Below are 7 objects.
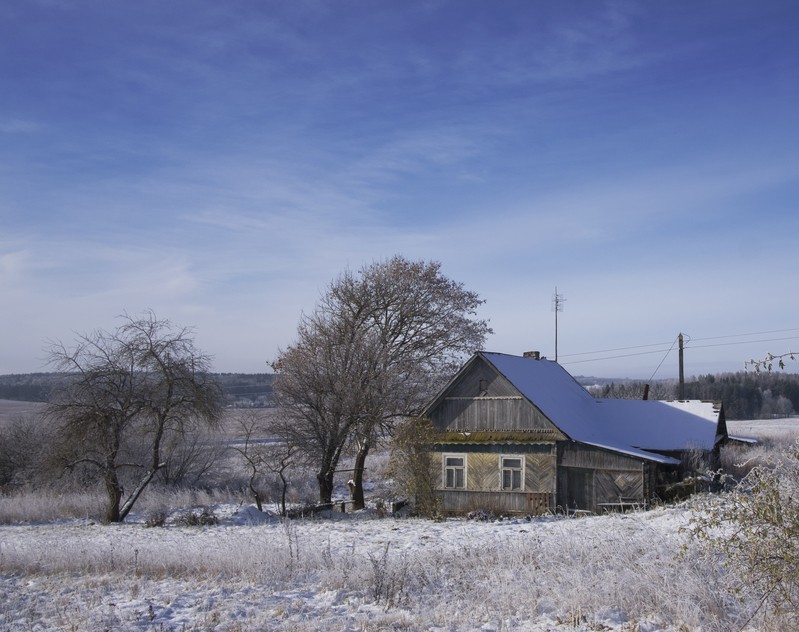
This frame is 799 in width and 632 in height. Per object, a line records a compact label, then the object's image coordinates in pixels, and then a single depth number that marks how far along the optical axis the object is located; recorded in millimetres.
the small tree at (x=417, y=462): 28253
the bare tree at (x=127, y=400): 27562
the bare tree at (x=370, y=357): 32969
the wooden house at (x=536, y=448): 27188
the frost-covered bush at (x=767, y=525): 6953
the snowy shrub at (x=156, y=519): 25797
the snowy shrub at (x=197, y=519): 25625
